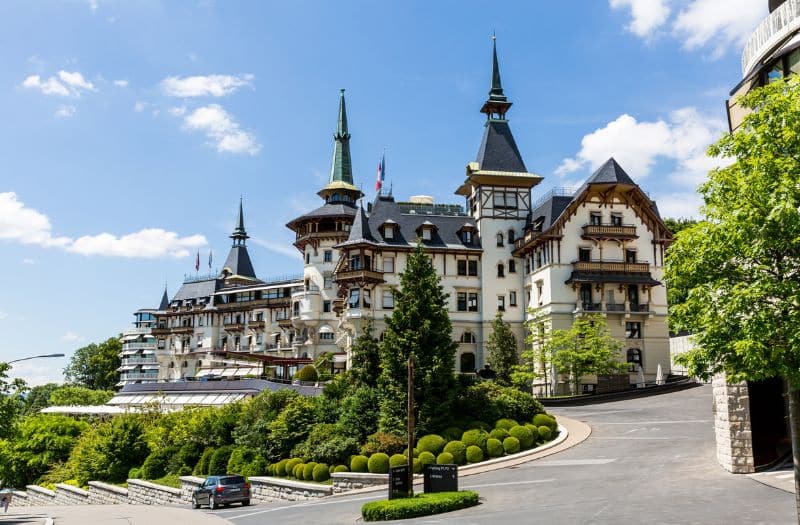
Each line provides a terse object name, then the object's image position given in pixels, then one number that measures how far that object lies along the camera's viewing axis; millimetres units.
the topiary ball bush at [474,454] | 33531
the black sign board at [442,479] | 25641
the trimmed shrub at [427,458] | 33312
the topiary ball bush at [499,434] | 35281
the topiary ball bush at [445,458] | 32875
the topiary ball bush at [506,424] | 36531
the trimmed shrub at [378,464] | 33406
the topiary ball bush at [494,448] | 34281
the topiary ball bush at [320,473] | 34656
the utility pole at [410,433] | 25078
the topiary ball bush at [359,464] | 33812
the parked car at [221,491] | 33125
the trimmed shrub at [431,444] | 34156
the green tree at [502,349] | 60875
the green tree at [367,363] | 42312
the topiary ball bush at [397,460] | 33531
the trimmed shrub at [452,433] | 35278
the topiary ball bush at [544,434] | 36219
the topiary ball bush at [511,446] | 34500
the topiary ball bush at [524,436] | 35188
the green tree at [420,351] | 36875
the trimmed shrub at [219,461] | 41031
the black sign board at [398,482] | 24797
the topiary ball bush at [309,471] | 35281
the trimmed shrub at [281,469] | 37375
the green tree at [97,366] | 135375
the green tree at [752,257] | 15188
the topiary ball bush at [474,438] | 34500
